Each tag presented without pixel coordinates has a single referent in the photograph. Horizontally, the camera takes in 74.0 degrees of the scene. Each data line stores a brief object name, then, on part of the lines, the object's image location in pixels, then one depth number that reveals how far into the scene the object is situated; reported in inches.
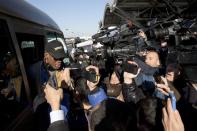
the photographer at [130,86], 55.0
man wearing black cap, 44.2
